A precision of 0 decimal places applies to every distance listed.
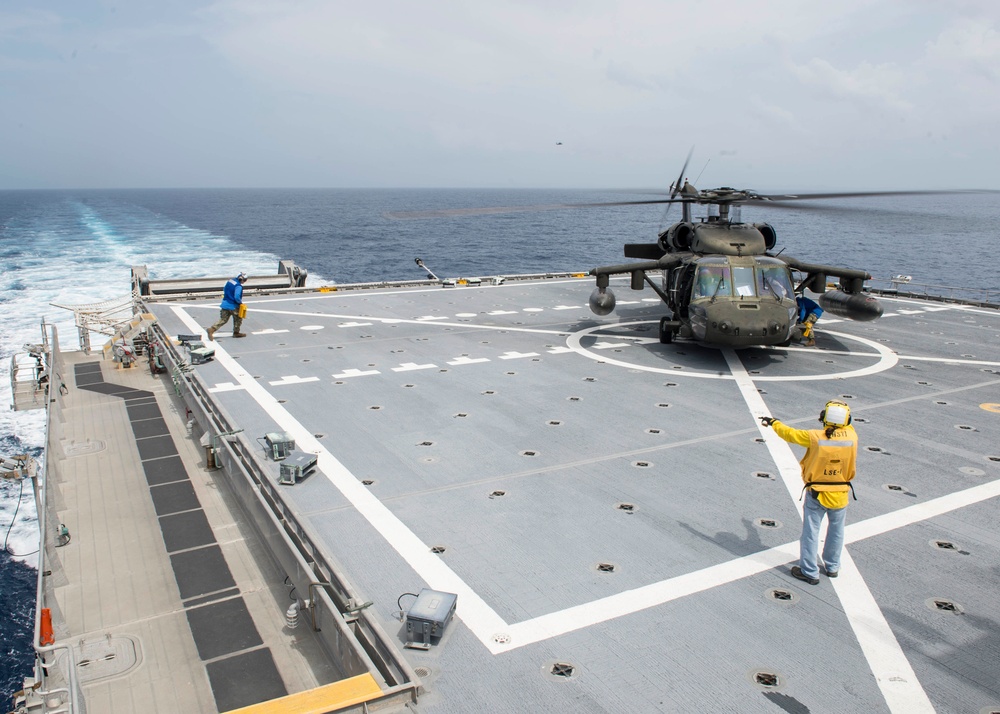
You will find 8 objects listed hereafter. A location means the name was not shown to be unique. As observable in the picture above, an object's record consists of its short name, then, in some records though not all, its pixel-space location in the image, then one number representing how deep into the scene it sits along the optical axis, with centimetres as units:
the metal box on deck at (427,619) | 543
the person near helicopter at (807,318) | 1706
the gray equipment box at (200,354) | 1448
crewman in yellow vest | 632
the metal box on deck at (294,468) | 862
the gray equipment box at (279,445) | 922
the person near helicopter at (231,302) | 1662
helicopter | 1409
